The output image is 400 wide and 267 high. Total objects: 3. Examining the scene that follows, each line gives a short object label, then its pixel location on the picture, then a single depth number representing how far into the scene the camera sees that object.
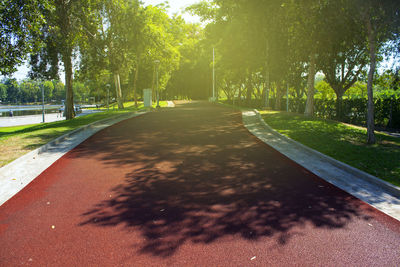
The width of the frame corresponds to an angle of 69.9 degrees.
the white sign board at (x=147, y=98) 33.92
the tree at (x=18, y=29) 13.16
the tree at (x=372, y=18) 10.77
